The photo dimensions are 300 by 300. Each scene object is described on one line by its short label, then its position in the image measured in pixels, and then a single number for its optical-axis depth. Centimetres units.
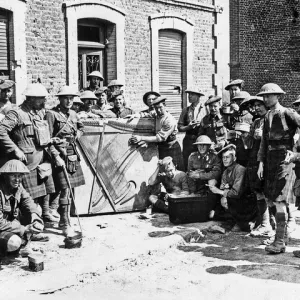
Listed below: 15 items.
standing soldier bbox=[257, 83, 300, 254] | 746
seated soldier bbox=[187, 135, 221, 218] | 929
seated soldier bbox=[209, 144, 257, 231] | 876
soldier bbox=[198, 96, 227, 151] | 984
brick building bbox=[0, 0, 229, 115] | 1205
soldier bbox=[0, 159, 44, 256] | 668
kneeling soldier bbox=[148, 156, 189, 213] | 956
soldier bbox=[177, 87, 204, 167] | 1057
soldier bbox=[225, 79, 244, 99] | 1109
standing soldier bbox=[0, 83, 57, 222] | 782
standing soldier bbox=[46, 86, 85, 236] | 846
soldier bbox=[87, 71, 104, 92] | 1225
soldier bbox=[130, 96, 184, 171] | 1000
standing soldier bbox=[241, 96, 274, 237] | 839
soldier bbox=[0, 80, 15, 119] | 877
